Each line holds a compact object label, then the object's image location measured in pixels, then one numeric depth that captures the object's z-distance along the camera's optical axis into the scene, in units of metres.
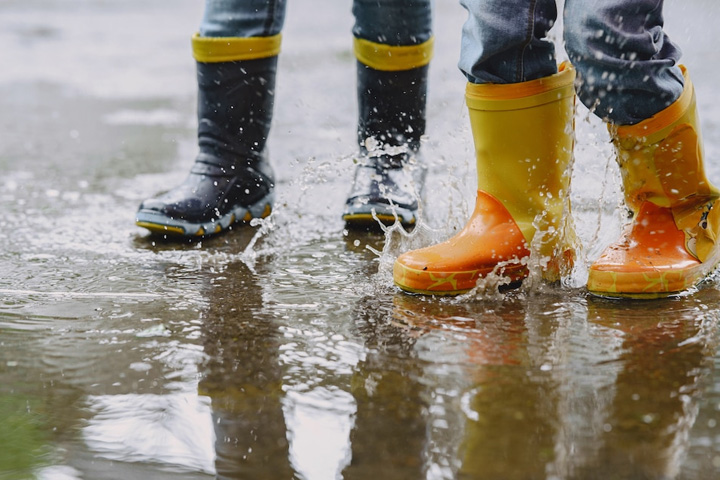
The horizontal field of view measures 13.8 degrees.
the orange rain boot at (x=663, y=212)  3.29
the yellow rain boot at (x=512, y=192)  3.30
